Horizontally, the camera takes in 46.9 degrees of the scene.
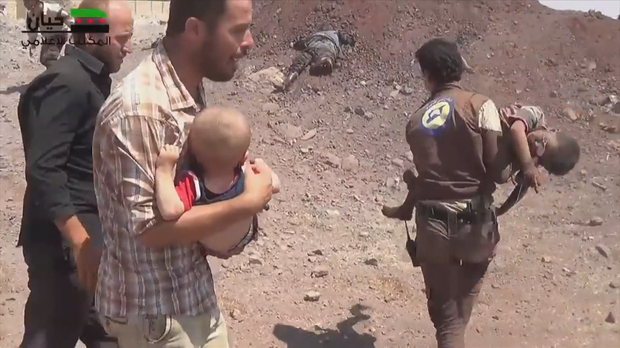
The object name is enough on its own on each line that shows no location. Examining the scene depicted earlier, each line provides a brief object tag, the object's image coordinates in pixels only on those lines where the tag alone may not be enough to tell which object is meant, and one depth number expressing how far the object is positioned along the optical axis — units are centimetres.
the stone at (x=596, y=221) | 644
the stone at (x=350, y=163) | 739
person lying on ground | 931
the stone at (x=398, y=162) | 752
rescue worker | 332
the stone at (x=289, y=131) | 789
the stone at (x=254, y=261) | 541
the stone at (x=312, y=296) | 496
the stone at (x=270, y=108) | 845
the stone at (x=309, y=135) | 788
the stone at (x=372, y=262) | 560
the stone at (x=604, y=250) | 587
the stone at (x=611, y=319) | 483
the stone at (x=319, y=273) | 533
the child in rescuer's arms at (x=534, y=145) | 326
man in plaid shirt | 170
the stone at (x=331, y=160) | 740
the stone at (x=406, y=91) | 899
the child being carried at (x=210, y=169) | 168
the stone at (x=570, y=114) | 854
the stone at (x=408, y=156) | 760
